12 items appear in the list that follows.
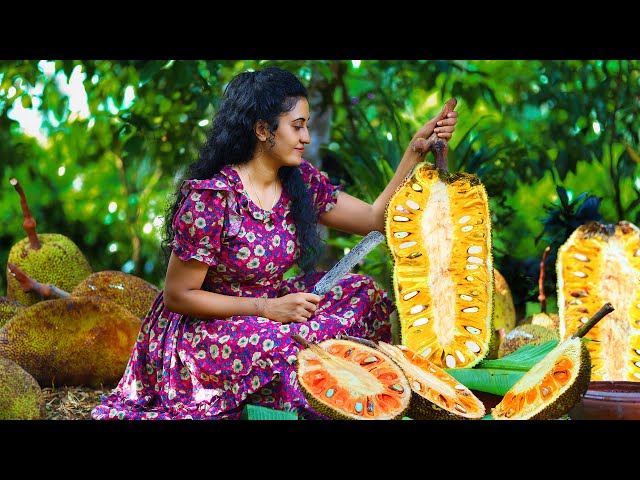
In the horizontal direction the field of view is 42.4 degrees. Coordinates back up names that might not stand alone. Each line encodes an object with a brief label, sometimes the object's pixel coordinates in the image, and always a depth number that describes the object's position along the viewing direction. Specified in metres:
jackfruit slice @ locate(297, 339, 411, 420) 2.40
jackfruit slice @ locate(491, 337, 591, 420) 2.43
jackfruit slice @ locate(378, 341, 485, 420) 2.52
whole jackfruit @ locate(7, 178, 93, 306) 4.48
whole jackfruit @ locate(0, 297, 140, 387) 3.54
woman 3.01
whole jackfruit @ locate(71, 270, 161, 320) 4.08
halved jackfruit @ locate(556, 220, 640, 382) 3.12
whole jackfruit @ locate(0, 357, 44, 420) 2.92
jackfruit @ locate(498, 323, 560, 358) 3.62
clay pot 2.56
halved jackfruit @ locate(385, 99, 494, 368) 3.18
